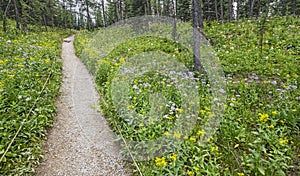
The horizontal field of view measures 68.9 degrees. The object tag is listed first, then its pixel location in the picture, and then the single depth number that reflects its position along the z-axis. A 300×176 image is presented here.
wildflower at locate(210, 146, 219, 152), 3.64
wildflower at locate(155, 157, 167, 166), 3.29
